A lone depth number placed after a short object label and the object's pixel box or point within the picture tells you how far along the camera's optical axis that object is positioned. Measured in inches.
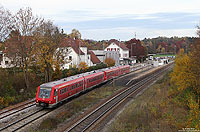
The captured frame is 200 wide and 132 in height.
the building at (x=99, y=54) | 2716.5
